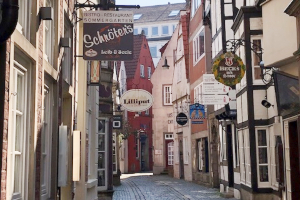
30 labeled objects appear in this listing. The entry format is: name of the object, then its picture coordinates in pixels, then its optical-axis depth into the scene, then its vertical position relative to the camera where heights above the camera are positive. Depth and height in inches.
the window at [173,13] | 3016.2 +790.5
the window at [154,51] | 2913.9 +565.5
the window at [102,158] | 687.1 -4.7
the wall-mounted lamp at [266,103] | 619.5 +56.7
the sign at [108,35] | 391.2 +86.5
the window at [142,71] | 2025.1 +311.9
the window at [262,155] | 660.1 -2.9
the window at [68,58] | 398.8 +72.5
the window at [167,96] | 1754.4 +187.3
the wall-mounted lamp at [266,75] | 593.9 +89.8
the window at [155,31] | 3004.4 +684.3
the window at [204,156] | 1083.8 -5.5
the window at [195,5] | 1096.9 +309.3
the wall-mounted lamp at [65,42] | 350.0 +72.9
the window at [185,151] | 1282.7 +6.1
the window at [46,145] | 312.3 +5.9
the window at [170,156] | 1715.1 -7.5
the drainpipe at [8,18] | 200.4 +51.1
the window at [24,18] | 262.9 +67.8
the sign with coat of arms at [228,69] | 587.8 +91.5
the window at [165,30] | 2961.1 +680.2
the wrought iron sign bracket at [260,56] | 604.6 +111.3
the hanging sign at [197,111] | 977.6 +76.6
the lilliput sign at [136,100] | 712.4 +72.1
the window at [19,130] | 239.1 +11.7
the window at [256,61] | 655.5 +112.0
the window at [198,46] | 1060.7 +216.7
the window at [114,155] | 1092.8 -2.6
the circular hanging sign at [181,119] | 1106.7 +70.8
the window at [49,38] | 329.2 +72.3
